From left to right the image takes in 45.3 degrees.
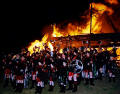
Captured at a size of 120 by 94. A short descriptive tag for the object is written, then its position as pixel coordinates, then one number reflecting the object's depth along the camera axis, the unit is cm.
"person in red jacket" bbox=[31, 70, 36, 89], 1102
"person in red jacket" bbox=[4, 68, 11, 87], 1182
